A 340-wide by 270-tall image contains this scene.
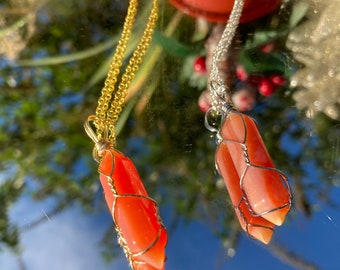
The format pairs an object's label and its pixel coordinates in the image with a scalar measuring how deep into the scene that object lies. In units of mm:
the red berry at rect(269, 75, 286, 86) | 170
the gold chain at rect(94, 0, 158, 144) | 159
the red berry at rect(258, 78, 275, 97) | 170
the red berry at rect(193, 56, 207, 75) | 173
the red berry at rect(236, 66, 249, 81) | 171
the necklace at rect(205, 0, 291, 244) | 137
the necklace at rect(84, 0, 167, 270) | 133
